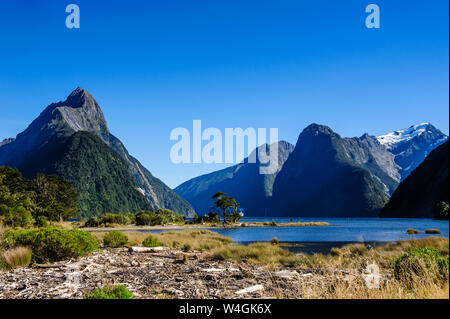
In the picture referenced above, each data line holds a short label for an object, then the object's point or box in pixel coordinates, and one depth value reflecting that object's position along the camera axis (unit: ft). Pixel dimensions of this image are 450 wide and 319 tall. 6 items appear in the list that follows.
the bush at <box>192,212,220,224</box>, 349.22
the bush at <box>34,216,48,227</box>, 142.31
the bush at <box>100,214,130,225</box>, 297.02
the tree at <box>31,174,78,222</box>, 223.71
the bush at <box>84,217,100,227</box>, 282.36
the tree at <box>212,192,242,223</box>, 345.31
